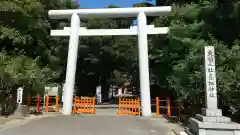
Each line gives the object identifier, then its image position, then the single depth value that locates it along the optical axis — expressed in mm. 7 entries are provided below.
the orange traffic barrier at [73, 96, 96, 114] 10751
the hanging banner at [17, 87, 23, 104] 9458
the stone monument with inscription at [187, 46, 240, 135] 4903
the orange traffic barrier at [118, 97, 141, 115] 10457
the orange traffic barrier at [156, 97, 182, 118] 9938
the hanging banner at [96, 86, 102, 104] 16110
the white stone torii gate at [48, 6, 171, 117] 9869
